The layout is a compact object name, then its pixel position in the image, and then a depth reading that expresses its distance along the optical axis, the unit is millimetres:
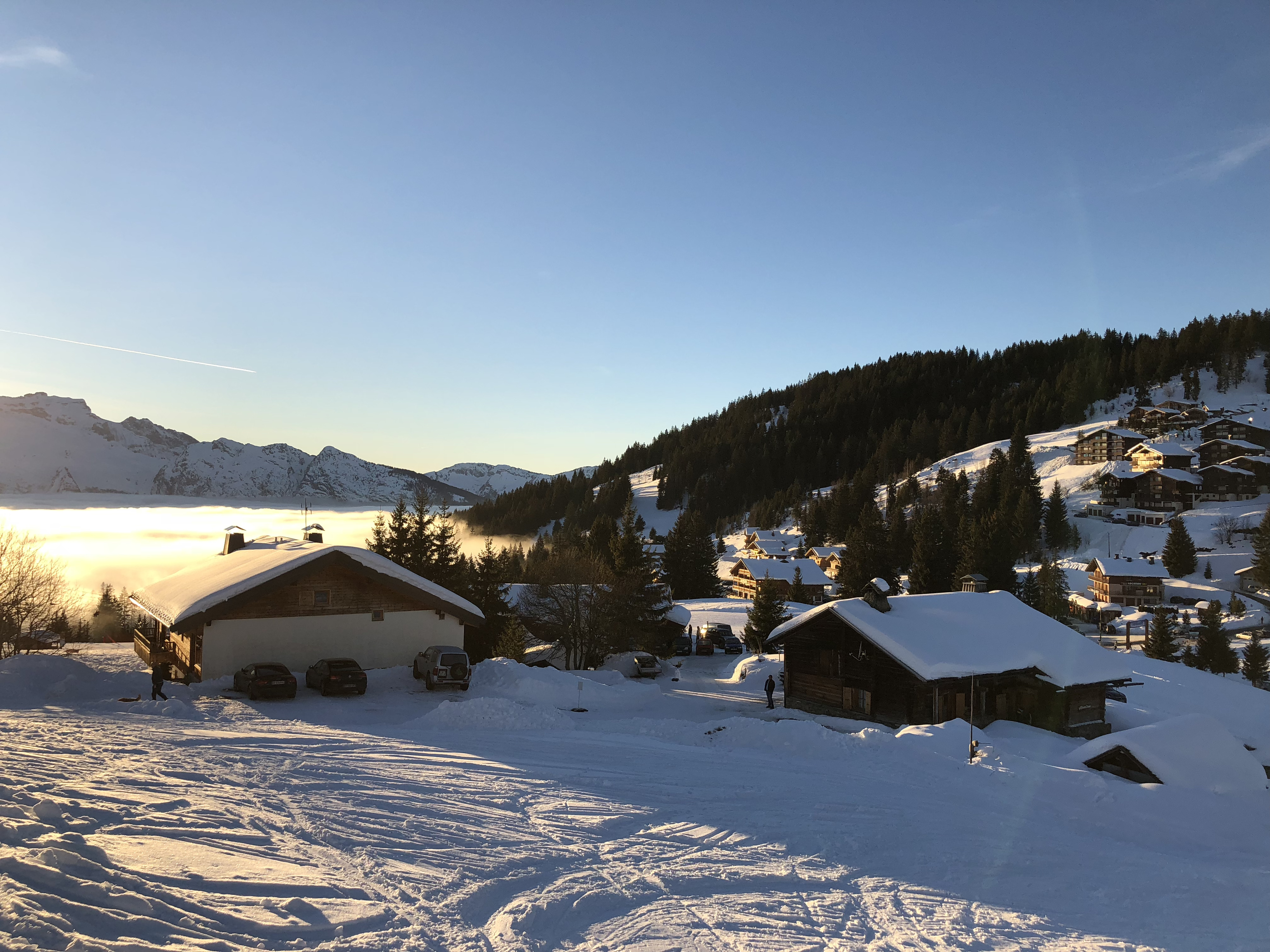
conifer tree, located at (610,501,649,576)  57219
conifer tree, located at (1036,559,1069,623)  69250
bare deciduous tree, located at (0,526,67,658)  42125
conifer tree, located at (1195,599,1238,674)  56875
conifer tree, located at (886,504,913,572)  95688
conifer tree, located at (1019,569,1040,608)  70750
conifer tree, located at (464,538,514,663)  43781
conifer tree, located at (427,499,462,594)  46812
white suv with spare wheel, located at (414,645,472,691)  23891
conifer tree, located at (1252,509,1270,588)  78312
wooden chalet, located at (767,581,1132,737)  25641
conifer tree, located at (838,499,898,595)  86562
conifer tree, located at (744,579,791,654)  51125
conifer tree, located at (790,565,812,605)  76938
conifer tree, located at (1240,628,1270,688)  54438
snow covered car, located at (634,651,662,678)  39375
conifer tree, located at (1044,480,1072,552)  101750
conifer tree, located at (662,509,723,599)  81375
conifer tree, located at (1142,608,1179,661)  56719
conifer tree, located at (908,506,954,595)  83188
